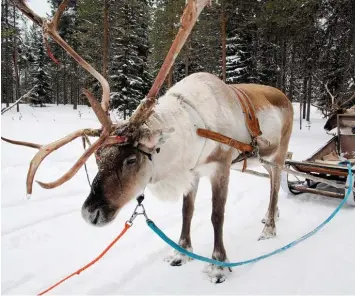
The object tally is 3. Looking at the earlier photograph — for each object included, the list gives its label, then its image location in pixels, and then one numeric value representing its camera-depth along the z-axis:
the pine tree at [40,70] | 38.56
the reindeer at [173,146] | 2.34
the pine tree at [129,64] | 23.72
